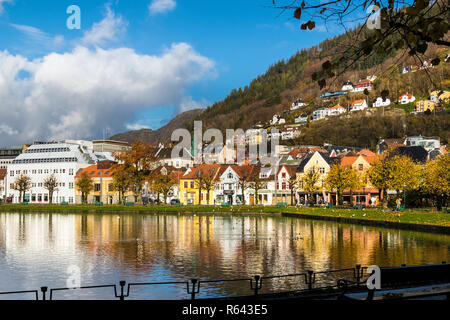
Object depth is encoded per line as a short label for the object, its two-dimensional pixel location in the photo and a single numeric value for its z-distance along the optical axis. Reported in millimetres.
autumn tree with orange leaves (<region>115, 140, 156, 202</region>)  104062
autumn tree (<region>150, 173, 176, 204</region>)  101694
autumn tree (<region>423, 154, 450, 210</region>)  67144
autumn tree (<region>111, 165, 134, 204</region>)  103125
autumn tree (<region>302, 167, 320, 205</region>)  94762
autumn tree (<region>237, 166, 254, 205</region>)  105862
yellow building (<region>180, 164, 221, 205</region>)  113625
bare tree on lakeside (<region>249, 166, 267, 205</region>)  98500
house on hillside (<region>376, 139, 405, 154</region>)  153988
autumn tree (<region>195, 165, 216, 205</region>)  102625
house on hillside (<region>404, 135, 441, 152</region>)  161338
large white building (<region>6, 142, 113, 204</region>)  133000
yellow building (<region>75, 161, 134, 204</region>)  125938
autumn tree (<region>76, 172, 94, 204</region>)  120250
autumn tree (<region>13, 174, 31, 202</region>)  122188
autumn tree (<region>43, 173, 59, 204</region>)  116812
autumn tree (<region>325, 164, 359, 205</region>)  88250
